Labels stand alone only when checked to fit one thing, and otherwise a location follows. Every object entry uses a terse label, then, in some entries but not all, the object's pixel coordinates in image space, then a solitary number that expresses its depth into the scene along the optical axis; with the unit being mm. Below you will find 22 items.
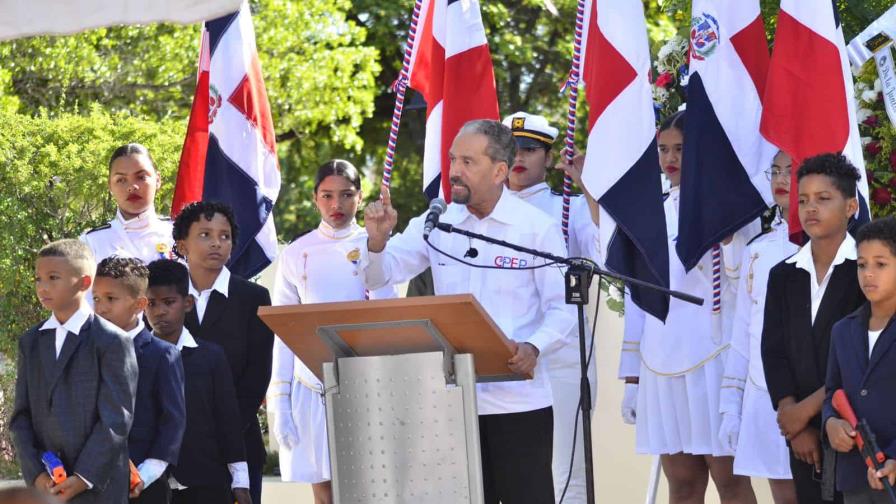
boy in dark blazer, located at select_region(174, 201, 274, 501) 13445
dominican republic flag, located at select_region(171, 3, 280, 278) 16797
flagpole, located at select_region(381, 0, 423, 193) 14687
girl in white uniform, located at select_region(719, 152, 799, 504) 12891
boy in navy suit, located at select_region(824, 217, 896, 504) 10617
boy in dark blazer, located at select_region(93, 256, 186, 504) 11406
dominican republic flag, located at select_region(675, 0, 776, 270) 13969
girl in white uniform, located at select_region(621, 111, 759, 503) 13805
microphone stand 10859
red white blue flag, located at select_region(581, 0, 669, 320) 13828
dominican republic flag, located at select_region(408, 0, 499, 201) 16281
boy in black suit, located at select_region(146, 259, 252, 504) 12094
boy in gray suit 10812
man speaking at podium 11484
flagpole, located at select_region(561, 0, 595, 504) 11062
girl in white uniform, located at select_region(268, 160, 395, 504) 15406
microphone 10703
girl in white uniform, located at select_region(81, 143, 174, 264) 15039
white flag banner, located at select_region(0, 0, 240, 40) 8695
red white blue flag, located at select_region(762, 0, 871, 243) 13367
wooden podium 10227
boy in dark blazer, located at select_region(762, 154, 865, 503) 11523
